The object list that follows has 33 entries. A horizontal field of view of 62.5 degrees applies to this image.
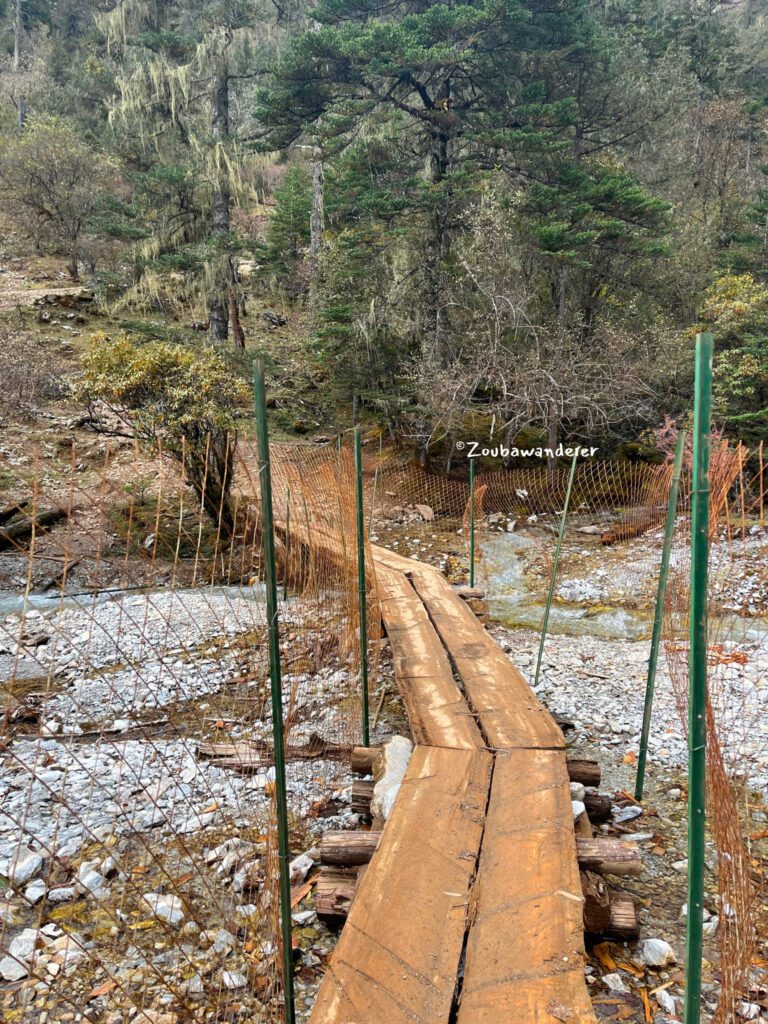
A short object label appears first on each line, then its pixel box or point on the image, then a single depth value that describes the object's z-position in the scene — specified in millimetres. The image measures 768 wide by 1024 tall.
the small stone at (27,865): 2551
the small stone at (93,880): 2453
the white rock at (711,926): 2184
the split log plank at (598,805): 2738
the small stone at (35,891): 2404
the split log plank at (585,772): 2762
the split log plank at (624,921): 2047
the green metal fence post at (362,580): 3240
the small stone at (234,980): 1922
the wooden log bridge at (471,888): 1537
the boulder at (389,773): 2498
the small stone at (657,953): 2025
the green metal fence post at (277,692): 1473
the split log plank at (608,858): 2145
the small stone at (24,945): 2137
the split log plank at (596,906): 2012
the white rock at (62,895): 2441
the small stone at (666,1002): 1858
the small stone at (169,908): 2247
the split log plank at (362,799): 2666
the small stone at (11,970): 2072
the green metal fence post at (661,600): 2672
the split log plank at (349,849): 2223
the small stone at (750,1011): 1777
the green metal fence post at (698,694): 1074
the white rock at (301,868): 2471
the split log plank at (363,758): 2947
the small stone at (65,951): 2086
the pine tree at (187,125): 12352
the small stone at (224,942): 2088
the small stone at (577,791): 2666
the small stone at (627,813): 2906
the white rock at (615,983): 1925
